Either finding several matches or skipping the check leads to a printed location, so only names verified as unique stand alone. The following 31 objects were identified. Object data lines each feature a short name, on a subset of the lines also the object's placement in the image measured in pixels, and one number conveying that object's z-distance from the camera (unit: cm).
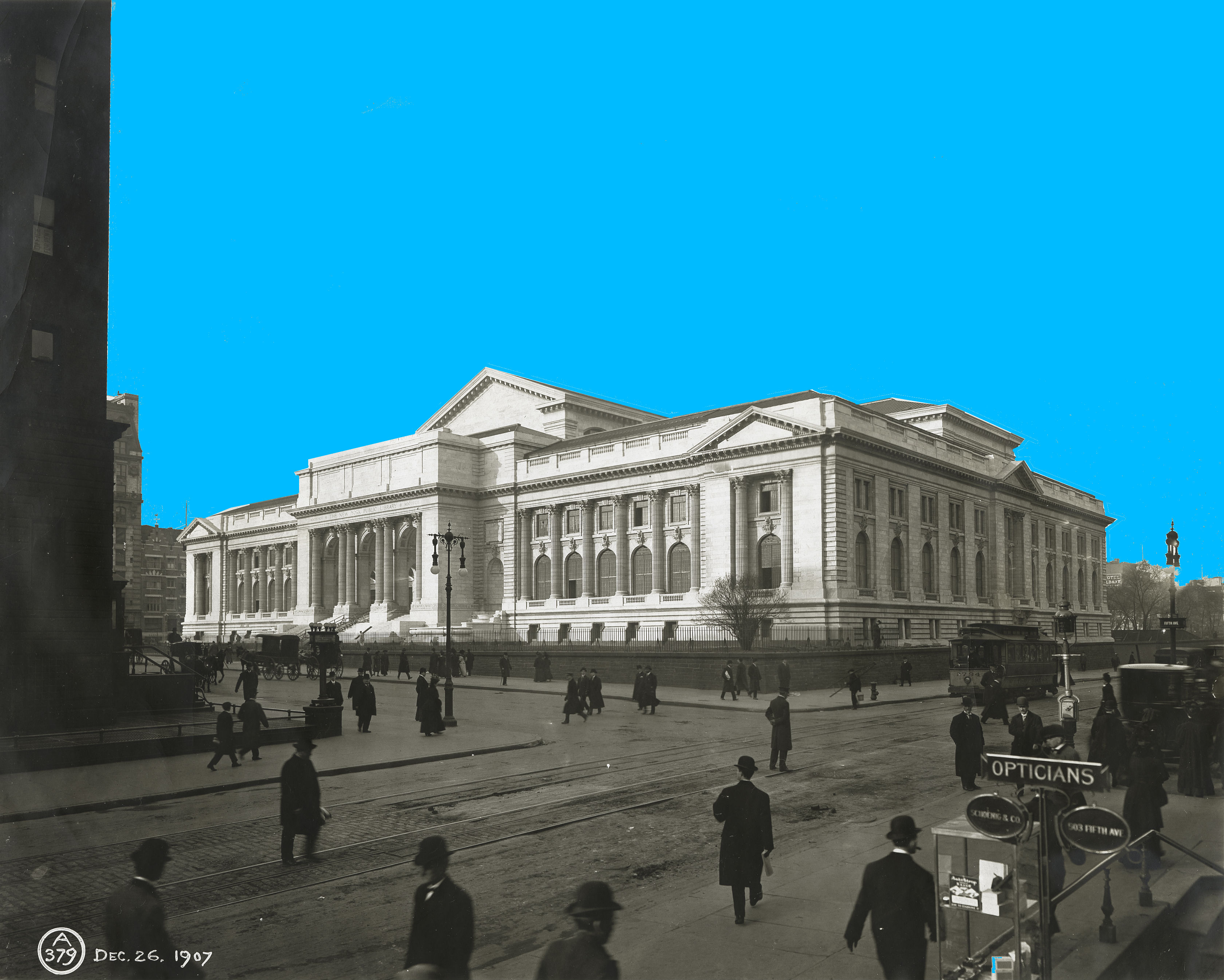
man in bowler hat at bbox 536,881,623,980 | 458
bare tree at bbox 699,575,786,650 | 5103
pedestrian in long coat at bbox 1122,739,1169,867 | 1073
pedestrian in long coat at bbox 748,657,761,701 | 3825
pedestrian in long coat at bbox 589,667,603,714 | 3130
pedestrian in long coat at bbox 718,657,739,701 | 3825
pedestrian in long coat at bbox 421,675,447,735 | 2491
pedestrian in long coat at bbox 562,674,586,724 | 2928
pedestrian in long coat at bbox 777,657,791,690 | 2570
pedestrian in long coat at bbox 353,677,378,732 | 2600
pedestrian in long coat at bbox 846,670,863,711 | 3481
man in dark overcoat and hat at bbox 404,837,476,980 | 535
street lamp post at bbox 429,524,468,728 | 2773
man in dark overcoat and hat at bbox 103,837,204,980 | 530
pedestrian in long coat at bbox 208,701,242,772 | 1897
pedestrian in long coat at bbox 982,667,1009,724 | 2655
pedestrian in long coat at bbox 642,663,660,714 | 3212
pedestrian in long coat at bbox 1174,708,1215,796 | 1551
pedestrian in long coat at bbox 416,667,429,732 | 2536
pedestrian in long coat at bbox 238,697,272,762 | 1941
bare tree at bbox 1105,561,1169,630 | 8756
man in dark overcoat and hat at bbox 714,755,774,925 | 879
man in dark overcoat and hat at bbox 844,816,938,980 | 628
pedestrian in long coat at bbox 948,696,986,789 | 1561
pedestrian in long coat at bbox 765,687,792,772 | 1848
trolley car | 3725
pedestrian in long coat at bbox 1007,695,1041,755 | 1253
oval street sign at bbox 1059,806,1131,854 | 583
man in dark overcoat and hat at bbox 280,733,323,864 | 1109
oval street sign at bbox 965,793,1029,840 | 612
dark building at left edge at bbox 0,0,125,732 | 801
